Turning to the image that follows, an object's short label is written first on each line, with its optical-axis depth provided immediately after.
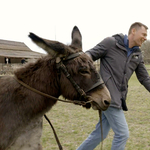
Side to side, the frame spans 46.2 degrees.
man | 3.08
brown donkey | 2.30
